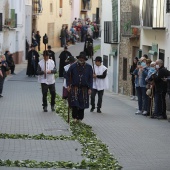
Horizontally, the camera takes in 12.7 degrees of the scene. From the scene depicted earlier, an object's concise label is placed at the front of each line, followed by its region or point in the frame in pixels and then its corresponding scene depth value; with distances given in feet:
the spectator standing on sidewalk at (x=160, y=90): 71.05
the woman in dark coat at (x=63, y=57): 129.18
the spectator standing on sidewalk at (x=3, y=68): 92.63
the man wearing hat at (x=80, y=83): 60.23
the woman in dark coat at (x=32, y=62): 132.05
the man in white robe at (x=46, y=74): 71.87
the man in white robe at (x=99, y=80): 73.77
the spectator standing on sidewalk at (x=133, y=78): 96.51
